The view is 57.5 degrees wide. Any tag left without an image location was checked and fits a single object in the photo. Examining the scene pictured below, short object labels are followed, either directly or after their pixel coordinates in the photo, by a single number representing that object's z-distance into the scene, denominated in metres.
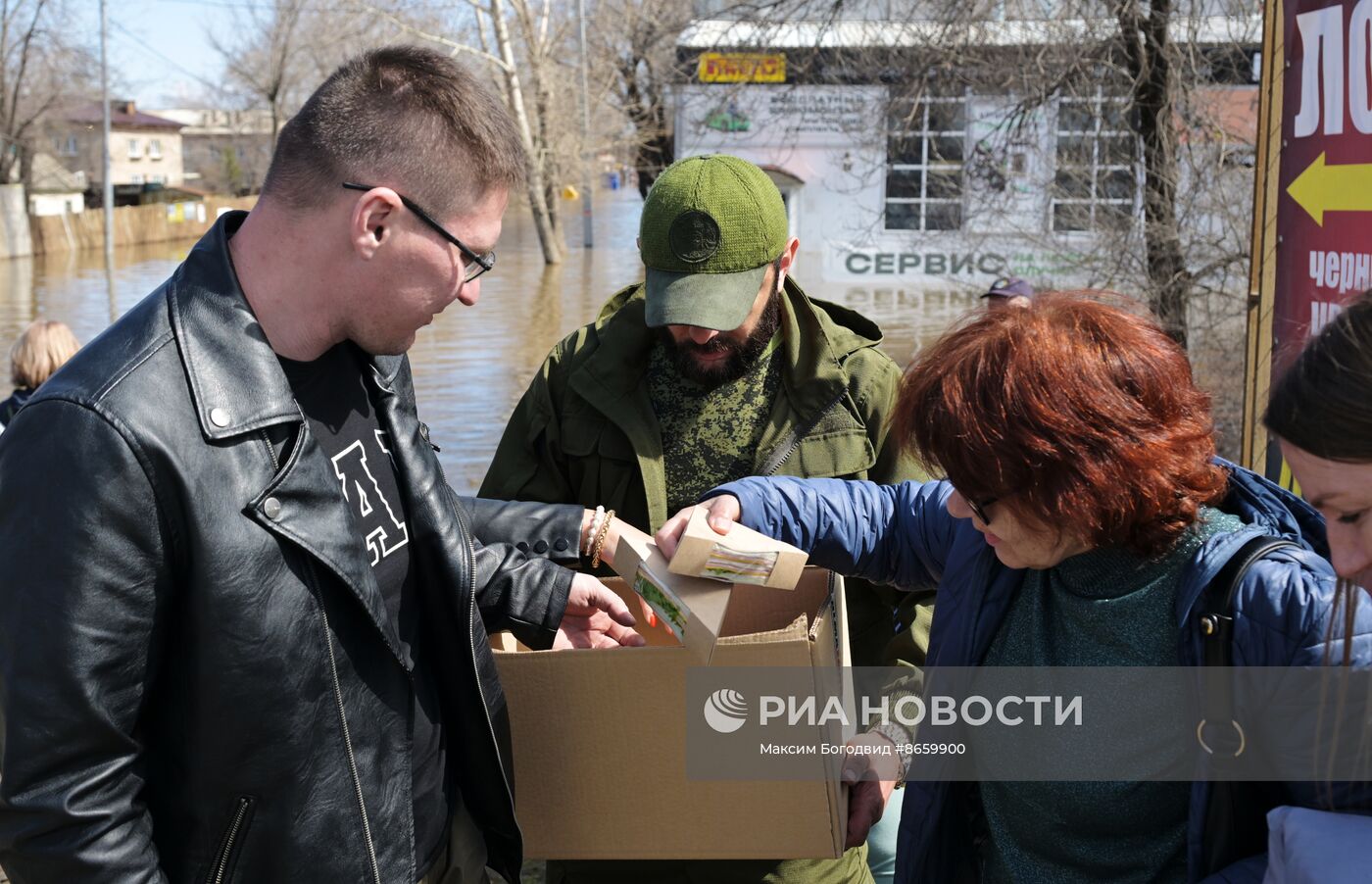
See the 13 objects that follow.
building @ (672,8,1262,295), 7.81
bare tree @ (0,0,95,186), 42.28
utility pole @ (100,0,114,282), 32.16
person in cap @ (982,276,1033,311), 6.77
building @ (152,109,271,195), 56.12
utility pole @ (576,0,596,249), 31.02
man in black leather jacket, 1.59
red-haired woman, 1.82
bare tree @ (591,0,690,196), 27.11
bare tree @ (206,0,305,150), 49.22
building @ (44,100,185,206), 59.25
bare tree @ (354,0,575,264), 30.09
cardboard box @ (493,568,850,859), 2.16
